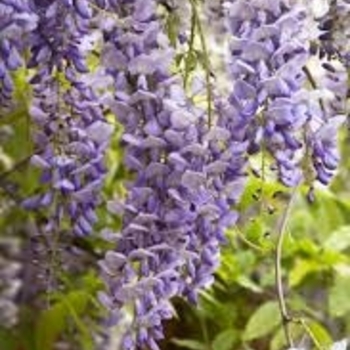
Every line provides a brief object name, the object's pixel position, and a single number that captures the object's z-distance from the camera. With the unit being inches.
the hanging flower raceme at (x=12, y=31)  59.1
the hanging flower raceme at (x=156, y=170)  59.0
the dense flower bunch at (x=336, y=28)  62.6
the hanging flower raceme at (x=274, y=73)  57.9
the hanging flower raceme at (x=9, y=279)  80.4
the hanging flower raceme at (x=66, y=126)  61.0
